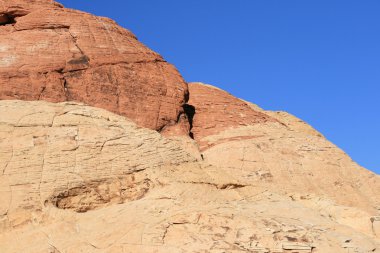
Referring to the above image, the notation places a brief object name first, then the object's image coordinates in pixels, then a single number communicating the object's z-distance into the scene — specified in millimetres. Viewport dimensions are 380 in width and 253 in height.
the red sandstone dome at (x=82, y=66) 26250
